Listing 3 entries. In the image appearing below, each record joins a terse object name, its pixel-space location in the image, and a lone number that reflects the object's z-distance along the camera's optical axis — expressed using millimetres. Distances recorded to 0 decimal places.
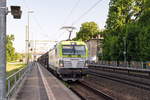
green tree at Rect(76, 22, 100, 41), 74938
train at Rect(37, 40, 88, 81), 16297
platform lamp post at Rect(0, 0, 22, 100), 5961
